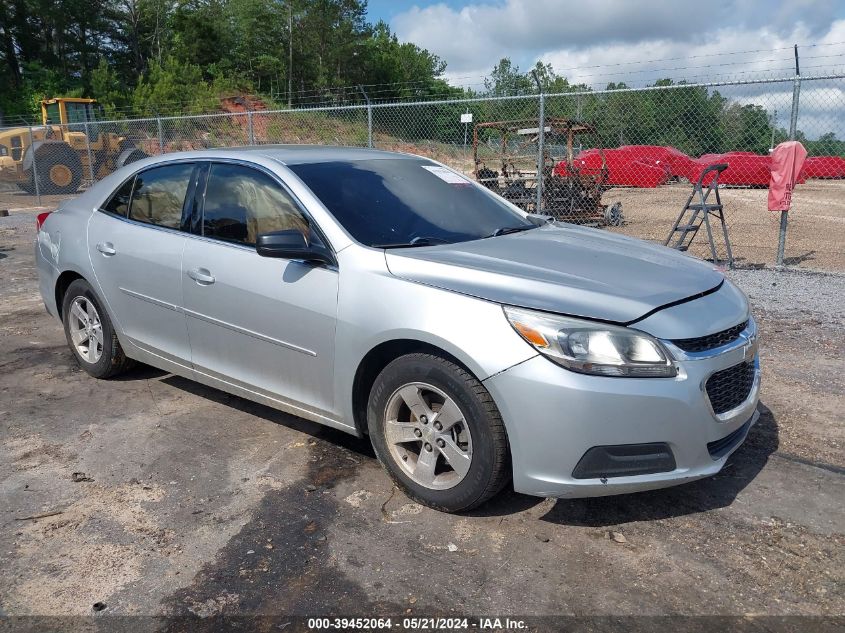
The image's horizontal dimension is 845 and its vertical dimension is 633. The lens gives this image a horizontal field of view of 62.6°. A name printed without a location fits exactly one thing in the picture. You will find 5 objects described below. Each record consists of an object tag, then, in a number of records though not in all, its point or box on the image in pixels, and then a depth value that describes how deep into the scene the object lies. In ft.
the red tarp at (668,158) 76.48
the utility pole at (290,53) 162.36
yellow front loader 66.33
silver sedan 8.89
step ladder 26.94
